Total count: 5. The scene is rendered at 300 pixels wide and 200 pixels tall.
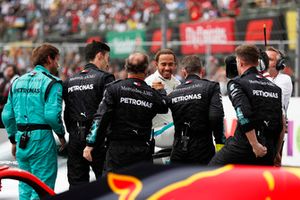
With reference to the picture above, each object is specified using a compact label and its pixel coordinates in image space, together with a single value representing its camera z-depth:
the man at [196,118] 13.79
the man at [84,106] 14.70
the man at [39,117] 14.52
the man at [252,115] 12.77
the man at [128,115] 13.33
